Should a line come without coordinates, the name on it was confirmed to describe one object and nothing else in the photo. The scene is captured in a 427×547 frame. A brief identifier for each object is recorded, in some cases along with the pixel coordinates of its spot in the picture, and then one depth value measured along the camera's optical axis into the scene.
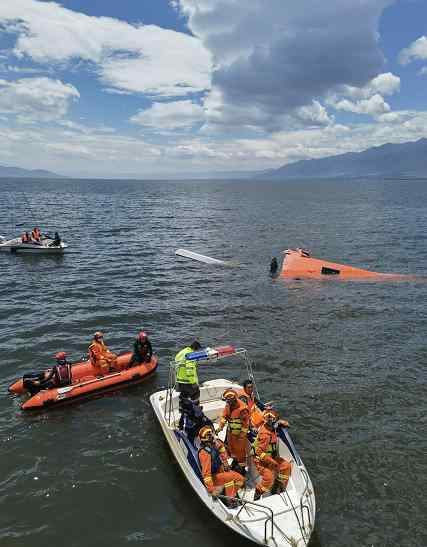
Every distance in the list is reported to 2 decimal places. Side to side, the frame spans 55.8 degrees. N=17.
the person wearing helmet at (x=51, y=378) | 15.77
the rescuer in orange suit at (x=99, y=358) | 16.97
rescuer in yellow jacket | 14.05
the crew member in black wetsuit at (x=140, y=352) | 17.55
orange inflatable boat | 15.16
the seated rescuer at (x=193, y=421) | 12.27
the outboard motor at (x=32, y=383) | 15.75
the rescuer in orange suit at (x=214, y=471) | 10.11
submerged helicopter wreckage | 33.16
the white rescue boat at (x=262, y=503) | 9.09
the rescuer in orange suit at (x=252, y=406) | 12.16
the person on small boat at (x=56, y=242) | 40.47
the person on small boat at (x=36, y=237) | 40.75
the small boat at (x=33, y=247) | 40.22
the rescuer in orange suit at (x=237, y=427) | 11.25
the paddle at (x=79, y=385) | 15.47
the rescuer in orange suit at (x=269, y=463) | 10.30
